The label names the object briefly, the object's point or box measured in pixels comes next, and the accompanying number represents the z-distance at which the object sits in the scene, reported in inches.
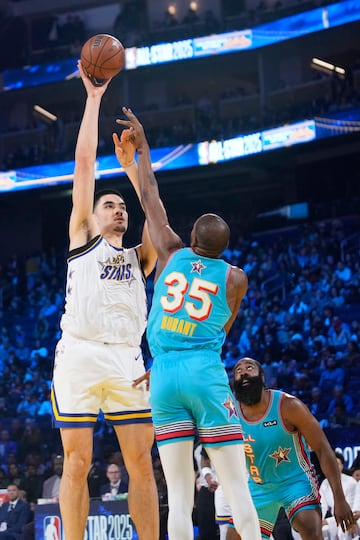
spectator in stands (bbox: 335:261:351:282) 730.2
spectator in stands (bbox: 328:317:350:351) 645.9
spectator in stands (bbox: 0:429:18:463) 593.4
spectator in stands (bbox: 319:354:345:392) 589.3
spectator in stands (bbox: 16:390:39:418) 670.5
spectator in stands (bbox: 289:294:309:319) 711.7
